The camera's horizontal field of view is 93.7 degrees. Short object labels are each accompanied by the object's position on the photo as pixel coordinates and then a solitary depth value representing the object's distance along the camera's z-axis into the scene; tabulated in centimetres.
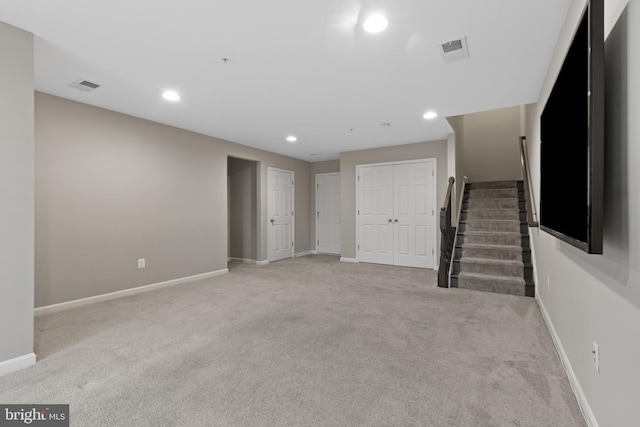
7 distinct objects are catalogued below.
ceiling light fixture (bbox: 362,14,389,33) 205
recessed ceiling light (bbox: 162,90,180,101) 326
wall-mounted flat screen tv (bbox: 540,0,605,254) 113
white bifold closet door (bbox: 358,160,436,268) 561
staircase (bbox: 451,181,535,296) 395
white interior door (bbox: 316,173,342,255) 740
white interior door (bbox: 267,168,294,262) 648
